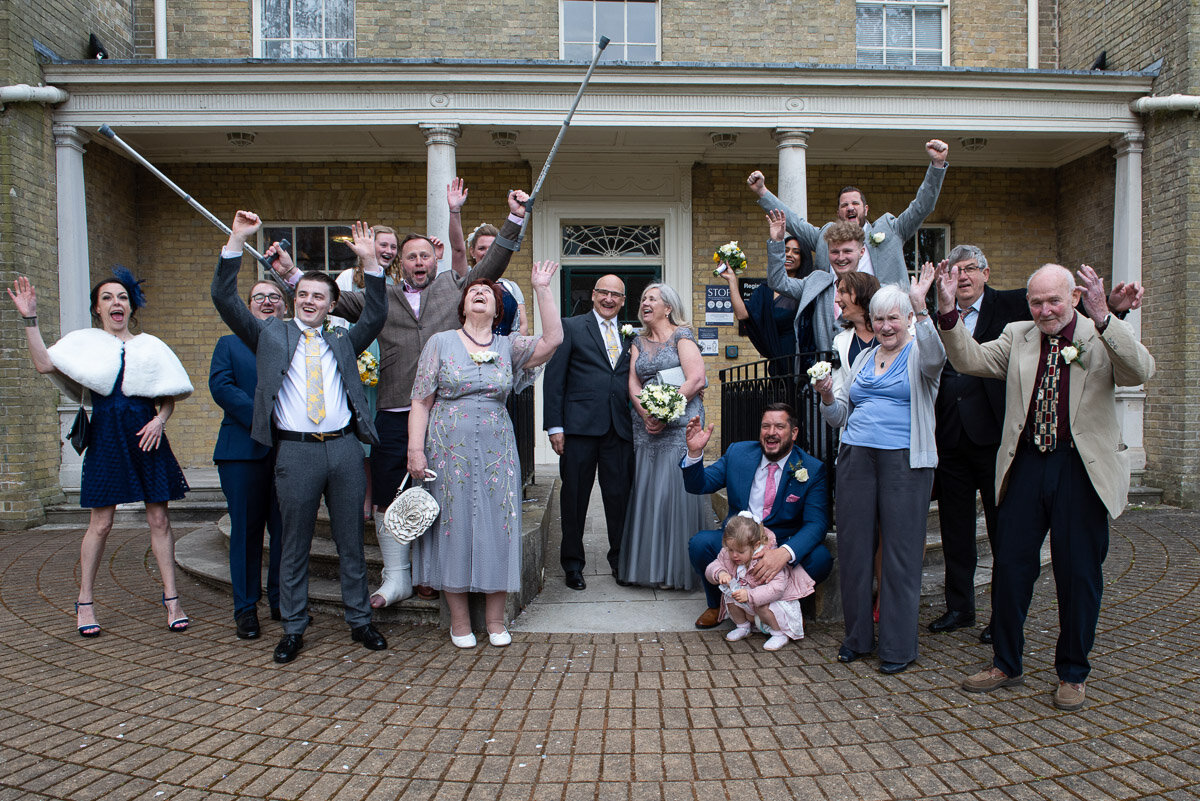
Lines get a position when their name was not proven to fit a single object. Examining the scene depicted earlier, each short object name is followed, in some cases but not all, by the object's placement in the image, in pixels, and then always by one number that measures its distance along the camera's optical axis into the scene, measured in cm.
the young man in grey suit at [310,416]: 390
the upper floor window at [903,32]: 1034
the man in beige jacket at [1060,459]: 322
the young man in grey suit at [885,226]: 460
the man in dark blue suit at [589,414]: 487
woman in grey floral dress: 397
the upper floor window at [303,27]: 1002
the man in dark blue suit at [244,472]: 422
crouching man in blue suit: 416
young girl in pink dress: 403
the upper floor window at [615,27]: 1004
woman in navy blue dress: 420
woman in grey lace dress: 488
